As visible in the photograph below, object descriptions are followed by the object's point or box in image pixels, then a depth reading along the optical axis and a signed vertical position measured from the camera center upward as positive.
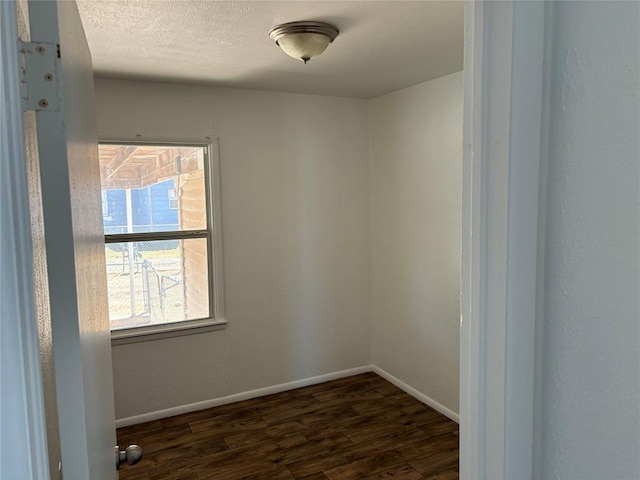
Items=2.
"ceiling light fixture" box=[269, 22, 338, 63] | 2.15 +0.77
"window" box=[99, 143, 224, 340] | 3.29 -0.20
